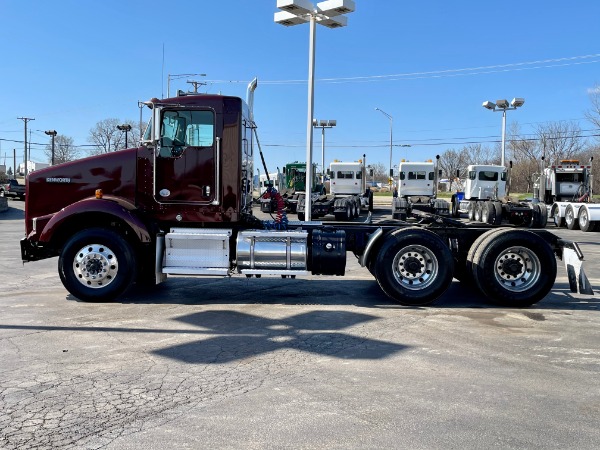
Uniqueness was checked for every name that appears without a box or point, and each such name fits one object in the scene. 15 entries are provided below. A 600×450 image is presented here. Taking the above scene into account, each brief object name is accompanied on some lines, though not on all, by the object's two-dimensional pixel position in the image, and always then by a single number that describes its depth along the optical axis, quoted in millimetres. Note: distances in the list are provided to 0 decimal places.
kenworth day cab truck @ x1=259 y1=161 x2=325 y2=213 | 34100
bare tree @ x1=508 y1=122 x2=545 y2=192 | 66062
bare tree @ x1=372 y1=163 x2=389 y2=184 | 128325
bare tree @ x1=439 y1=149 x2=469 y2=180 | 90419
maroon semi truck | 8094
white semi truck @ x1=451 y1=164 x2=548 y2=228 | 22625
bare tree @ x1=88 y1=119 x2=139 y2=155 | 70062
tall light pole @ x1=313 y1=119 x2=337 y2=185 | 34344
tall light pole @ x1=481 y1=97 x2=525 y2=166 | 30859
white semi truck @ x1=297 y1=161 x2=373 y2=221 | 28812
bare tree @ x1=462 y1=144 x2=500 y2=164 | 79375
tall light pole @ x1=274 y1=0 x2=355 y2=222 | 12922
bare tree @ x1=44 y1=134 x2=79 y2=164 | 94875
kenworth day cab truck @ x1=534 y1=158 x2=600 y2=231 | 25828
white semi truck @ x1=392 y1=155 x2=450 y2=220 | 28672
